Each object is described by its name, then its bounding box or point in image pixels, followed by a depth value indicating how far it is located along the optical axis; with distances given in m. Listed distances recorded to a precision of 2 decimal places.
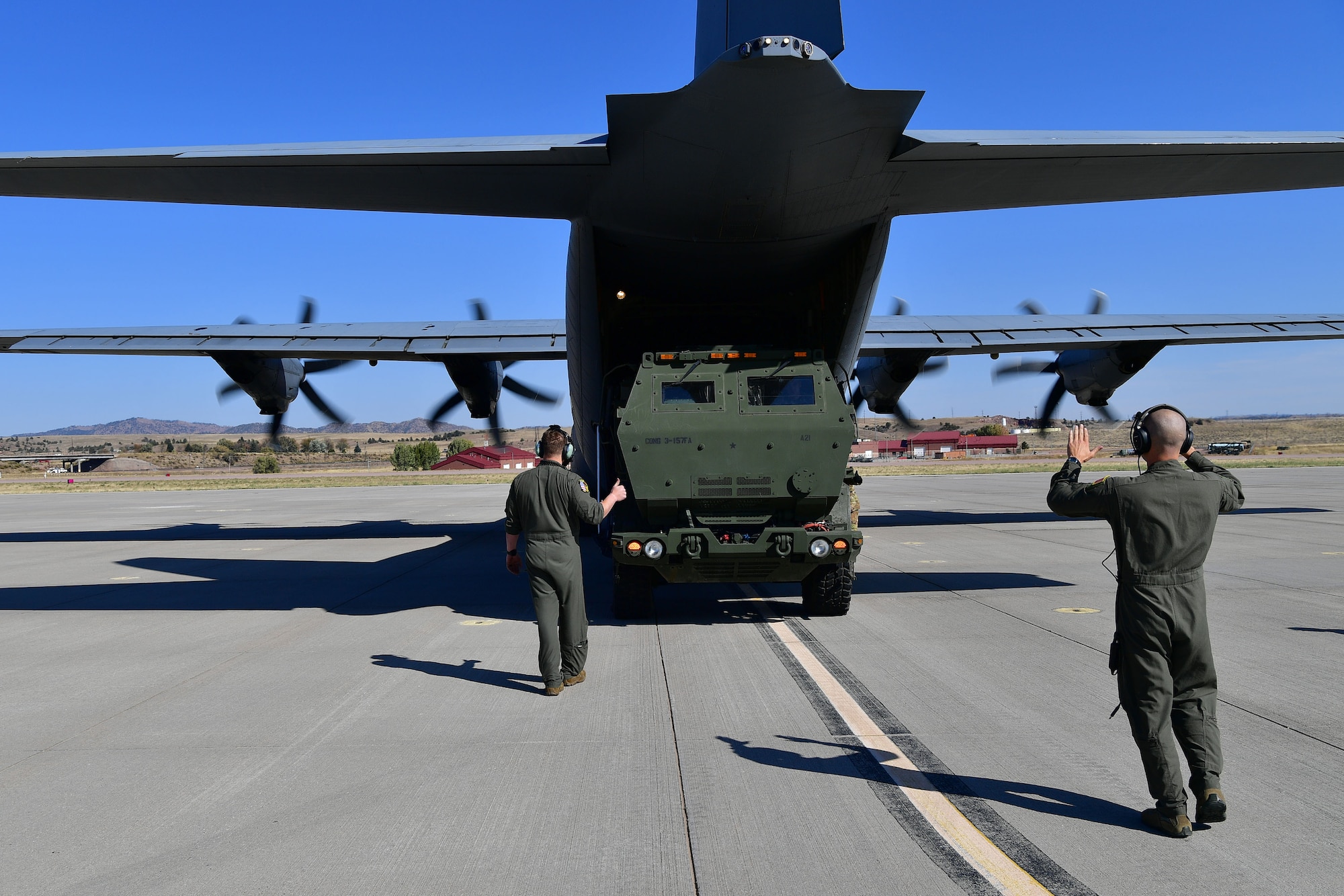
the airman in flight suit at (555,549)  6.07
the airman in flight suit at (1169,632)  3.62
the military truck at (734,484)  7.69
